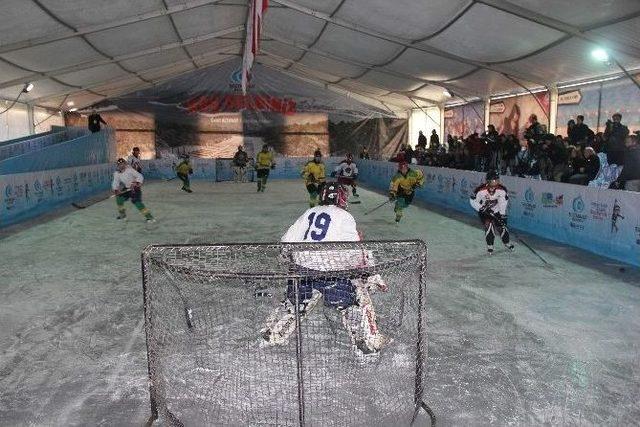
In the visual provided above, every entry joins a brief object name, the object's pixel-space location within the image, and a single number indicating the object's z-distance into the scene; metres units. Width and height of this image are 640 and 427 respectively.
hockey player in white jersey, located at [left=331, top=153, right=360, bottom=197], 17.33
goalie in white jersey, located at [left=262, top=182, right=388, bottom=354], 4.57
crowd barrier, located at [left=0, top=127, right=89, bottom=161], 18.03
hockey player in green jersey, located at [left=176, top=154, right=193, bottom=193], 21.05
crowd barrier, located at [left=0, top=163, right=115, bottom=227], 13.25
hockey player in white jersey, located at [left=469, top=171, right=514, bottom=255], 9.27
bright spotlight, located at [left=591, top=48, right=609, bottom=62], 12.47
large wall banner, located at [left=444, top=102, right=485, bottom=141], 22.17
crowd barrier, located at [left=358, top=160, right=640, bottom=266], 8.66
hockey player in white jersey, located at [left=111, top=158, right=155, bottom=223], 13.02
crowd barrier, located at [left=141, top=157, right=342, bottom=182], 28.09
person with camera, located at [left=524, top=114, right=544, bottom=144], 14.38
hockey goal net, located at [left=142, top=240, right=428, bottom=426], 3.68
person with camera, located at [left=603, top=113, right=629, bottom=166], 10.70
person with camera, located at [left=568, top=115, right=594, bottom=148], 12.95
